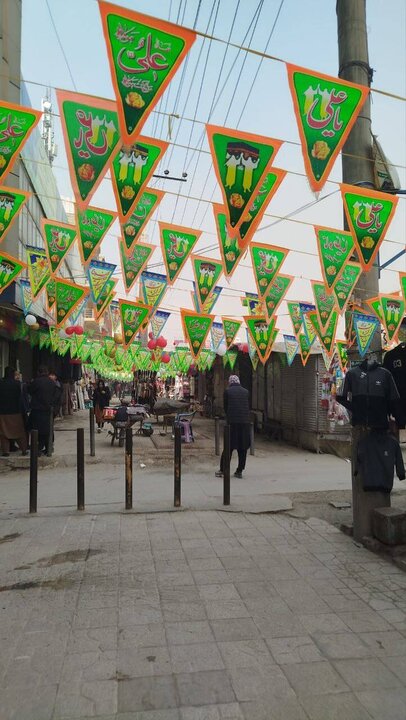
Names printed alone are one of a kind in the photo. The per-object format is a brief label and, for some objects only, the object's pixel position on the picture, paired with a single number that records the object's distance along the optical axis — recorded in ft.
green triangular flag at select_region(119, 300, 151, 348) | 45.60
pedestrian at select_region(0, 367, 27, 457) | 34.68
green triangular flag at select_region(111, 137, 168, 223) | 20.47
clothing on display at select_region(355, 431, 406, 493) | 16.88
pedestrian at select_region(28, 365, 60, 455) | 34.94
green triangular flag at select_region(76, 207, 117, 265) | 28.58
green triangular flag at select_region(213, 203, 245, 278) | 27.22
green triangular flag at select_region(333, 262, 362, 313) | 32.53
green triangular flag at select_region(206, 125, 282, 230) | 18.88
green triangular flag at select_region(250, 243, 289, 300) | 31.99
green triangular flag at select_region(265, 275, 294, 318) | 36.70
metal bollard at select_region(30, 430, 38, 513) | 20.21
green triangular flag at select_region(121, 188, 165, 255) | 26.16
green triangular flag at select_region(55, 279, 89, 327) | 41.81
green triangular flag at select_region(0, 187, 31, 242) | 28.09
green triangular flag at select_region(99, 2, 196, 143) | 14.61
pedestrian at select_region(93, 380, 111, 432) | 63.52
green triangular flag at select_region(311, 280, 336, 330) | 37.37
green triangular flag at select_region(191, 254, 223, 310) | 35.12
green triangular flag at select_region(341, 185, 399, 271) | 22.76
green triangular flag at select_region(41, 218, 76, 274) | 32.30
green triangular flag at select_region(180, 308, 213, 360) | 43.55
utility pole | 23.37
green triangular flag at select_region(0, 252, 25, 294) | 33.34
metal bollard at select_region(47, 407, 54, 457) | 36.61
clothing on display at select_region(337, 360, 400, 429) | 16.79
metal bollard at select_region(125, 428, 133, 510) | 21.24
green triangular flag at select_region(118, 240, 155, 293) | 33.91
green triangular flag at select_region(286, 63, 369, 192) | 16.48
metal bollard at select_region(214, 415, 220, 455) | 38.86
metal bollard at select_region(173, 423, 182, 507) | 21.44
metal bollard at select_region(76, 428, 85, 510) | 21.02
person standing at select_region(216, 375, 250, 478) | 28.58
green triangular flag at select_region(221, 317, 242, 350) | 52.65
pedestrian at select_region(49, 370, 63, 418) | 69.26
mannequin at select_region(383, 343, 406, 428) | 17.04
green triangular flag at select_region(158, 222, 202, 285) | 30.04
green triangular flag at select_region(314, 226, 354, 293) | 28.04
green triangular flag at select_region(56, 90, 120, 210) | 17.97
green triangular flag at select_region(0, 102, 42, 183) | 19.02
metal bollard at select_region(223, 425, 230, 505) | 22.27
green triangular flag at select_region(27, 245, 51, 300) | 38.81
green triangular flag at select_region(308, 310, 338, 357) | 38.65
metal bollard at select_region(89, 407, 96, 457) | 38.88
